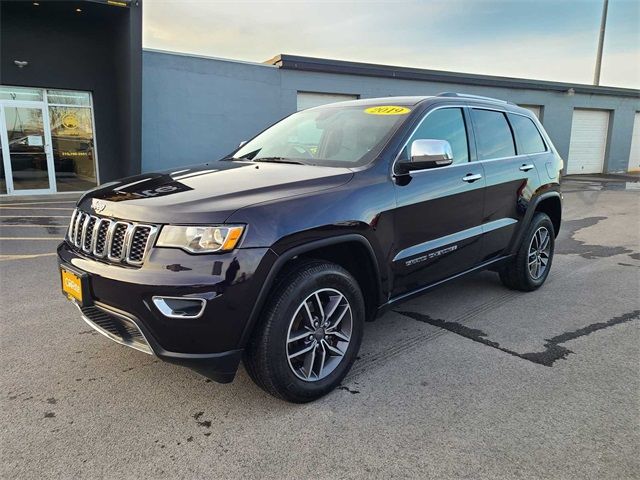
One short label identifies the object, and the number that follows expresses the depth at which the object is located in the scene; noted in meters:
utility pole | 25.12
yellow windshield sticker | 3.68
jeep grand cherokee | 2.47
